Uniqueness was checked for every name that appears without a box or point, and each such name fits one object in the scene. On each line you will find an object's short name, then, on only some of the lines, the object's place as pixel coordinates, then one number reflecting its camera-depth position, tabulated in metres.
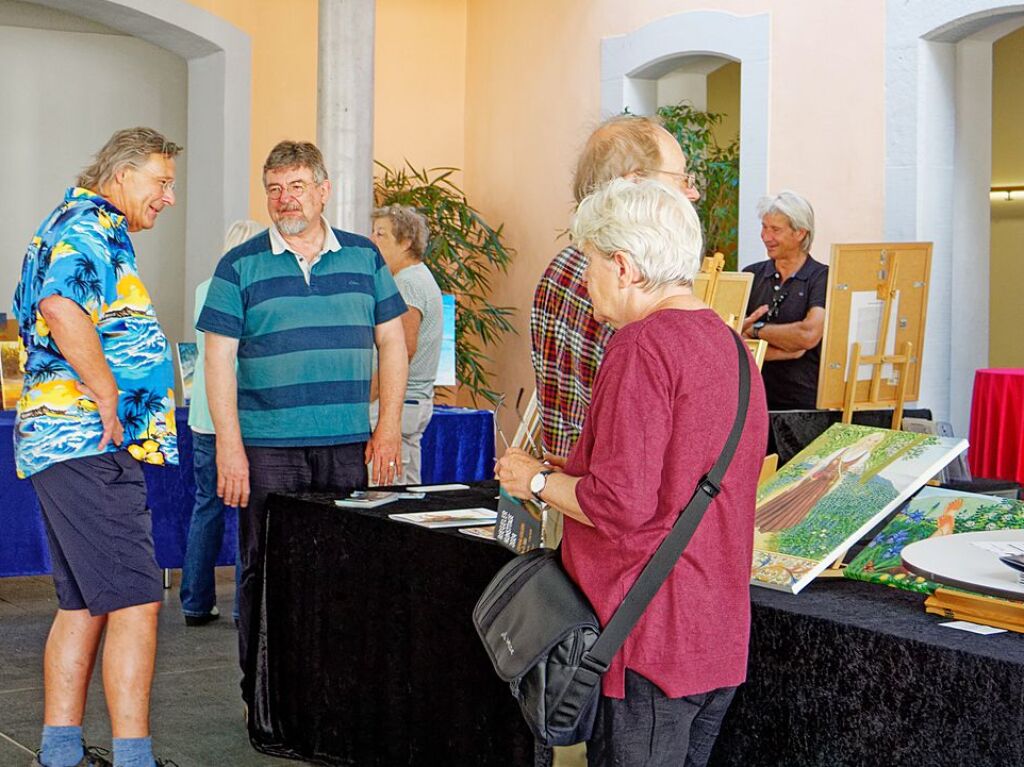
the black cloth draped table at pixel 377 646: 3.15
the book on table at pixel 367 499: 3.67
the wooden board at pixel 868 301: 4.90
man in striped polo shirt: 3.87
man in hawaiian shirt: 3.32
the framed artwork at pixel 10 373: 5.92
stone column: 7.12
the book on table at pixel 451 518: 3.37
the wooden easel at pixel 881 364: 4.93
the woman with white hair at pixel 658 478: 2.00
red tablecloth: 5.54
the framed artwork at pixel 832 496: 2.48
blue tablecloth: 5.49
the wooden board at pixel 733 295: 4.97
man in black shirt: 5.41
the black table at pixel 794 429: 4.80
